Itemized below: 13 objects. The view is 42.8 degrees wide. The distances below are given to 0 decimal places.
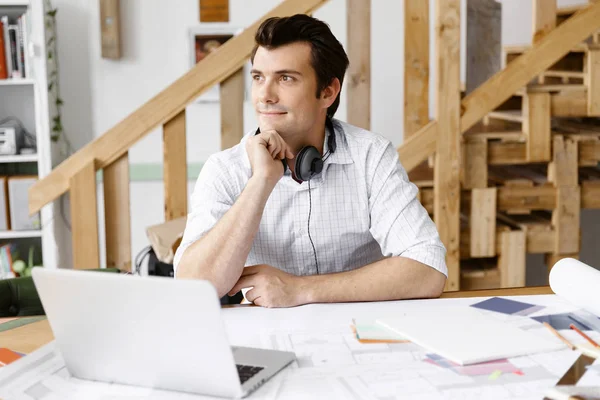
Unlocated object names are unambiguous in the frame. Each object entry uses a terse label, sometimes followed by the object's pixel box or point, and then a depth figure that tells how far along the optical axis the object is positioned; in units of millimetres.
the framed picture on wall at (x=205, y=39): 4359
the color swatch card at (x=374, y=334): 1333
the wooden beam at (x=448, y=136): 2854
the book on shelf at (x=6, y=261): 3861
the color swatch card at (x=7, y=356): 1278
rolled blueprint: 1485
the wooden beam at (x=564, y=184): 3051
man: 1833
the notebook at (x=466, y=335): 1246
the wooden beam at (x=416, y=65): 2867
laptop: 1052
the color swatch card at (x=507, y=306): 1505
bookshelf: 3785
